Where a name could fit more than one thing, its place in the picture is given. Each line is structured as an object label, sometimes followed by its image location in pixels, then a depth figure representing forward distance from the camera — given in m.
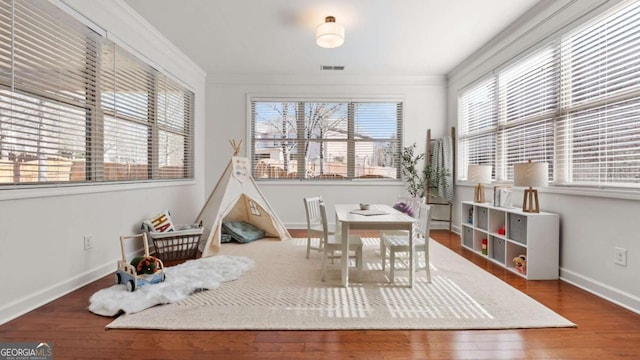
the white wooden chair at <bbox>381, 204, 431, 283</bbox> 2.89
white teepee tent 4.09
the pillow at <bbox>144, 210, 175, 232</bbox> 3.77
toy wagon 2.64
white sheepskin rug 2.36
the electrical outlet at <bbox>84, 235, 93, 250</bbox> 2.93
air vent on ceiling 5.28
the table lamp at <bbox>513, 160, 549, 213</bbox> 3.08
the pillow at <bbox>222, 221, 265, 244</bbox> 4.60
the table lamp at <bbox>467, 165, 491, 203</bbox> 4.02
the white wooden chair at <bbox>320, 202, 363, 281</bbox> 2.97
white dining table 2.76
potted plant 5.51
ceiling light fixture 3.55
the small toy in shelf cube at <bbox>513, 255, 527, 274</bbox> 3.19
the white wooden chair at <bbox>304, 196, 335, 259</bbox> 3.60
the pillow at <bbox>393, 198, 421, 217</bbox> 3.71
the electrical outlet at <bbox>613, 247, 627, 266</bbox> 2.49
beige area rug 2.16
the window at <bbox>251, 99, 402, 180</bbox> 5.88
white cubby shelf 3.10
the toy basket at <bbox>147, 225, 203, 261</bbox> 3.64
